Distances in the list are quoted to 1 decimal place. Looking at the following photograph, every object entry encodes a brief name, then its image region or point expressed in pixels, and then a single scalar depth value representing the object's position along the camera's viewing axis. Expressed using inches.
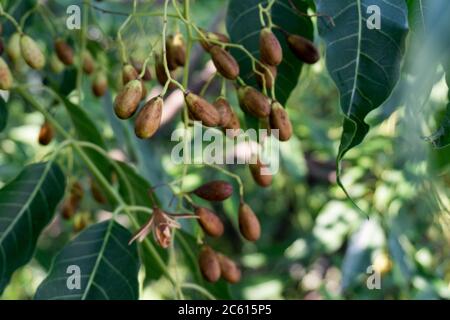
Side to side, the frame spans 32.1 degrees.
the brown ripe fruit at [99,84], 20.6
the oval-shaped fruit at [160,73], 14.9
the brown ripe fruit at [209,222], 15.4
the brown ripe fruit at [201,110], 13.4
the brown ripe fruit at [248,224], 15.8
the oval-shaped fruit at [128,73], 14.7
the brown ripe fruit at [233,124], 14.4
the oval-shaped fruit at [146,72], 16.4
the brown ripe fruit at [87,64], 19.9
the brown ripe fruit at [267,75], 14.4
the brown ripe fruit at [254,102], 14.2
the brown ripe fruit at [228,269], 16.1
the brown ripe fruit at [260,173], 15.2
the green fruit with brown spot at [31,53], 16.7
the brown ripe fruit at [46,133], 19.2
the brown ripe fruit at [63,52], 19.2
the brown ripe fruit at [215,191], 15.5
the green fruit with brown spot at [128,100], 13.5
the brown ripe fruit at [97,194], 20.2
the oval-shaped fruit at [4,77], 15.5
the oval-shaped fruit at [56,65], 20.9
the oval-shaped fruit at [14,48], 17.8
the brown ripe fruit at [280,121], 14.2
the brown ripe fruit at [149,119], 13.2
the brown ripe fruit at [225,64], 14.1
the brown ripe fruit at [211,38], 14.7
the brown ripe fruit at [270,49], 14.1
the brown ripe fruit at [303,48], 14.3
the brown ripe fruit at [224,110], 14.0
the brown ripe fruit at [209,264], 15.6
